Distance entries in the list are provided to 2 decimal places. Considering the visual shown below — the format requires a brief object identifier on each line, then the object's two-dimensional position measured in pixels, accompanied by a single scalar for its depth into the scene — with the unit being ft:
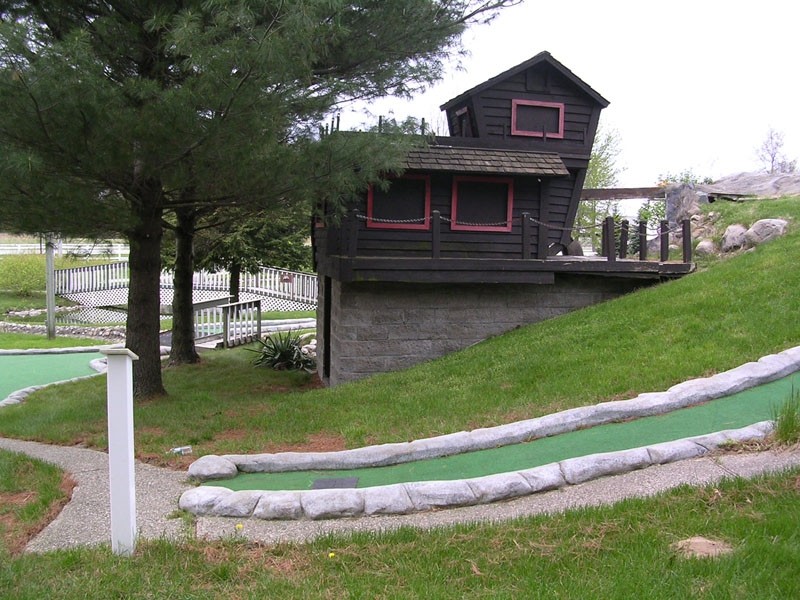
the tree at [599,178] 107.76
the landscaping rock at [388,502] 15.37
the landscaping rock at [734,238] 43.16
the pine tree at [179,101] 20.36
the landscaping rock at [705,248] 44.98
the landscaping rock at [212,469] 19.15
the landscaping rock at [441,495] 15.46
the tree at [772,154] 143.40
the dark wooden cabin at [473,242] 36.55
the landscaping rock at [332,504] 15.33
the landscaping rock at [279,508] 15.39
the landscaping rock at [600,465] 16.11
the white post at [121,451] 12.89
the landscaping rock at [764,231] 41.91
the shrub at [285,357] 49.67
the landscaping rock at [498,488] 15.60
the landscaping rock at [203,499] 16.07
